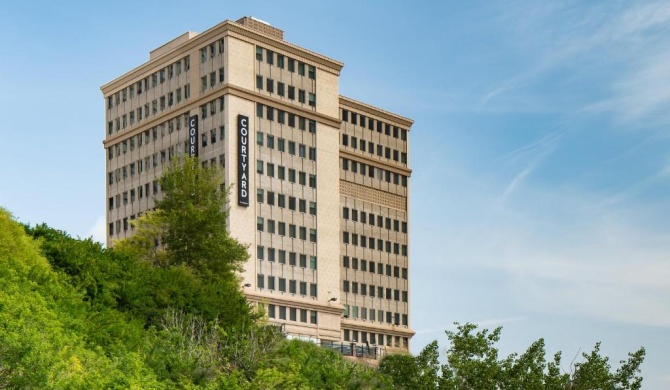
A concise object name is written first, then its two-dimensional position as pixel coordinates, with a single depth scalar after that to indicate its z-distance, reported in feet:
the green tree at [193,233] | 256.32
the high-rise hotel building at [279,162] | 332.60
